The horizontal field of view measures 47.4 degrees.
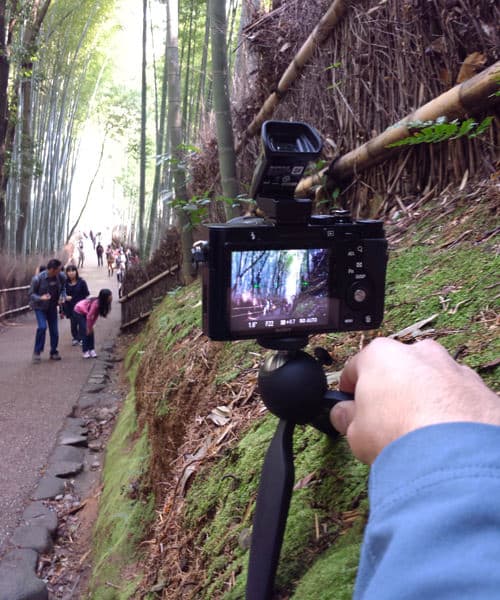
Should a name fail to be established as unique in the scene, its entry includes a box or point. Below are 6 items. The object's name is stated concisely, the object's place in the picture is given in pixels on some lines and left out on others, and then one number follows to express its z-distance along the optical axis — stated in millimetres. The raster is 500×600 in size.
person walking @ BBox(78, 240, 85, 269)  28106
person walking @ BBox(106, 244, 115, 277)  25828
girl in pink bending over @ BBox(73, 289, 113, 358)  8398
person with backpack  8328
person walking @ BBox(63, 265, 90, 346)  9273
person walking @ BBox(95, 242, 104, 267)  28719
